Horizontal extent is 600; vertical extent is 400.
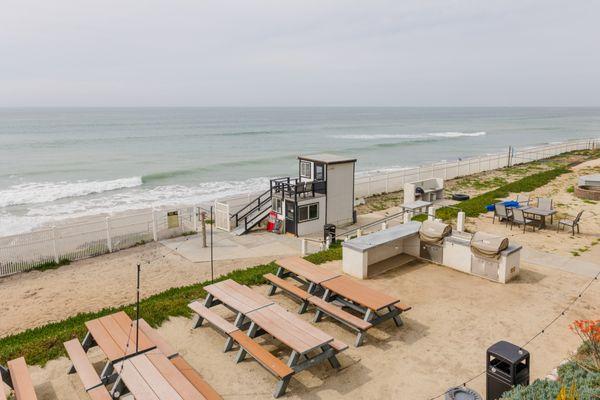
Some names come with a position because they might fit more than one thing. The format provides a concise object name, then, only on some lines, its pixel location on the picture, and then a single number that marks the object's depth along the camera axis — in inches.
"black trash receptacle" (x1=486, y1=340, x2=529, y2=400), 249.1
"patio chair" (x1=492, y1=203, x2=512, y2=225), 673.6
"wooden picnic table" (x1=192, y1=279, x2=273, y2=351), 326.6
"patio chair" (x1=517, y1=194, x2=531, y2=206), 792.9
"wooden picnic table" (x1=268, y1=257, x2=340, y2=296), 389.1
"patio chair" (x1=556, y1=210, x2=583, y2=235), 615.3
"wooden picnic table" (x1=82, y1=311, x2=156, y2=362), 272.1
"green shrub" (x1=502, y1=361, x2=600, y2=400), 223.6
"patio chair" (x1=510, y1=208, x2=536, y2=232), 649.9
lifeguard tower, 761.6
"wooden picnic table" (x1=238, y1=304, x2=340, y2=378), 275.6
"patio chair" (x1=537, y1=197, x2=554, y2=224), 685.9
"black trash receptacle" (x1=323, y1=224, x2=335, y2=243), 661.0
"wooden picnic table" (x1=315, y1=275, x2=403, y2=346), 336.2
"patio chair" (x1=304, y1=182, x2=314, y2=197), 765.6
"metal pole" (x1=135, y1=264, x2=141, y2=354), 268.4
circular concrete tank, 860.6
